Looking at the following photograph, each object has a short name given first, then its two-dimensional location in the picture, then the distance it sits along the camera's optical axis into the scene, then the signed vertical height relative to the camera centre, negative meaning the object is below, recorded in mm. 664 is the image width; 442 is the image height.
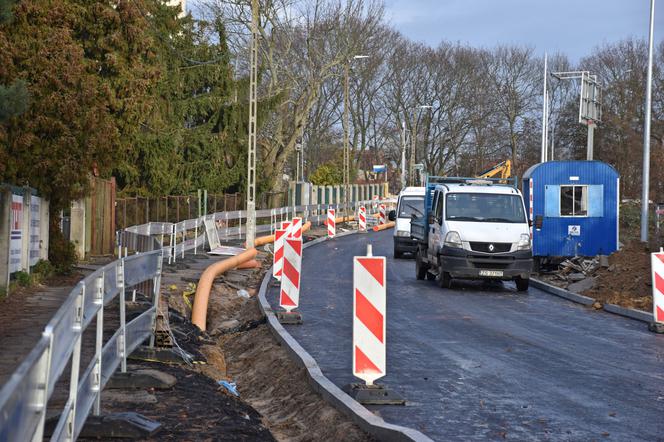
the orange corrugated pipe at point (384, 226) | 58338 -1879
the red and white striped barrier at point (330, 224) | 44938 -1348
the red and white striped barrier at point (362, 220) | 53344 -1361
